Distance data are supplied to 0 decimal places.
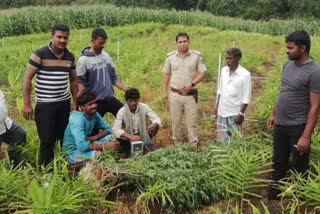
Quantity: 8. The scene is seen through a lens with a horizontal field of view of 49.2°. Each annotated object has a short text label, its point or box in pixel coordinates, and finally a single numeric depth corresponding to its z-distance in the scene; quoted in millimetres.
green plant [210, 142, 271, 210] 3207
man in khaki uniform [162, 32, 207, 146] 4496
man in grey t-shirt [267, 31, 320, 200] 3000
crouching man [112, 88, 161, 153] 4129
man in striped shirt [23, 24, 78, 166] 3652
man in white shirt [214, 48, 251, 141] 4102
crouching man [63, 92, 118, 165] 3863
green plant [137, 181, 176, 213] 3090
